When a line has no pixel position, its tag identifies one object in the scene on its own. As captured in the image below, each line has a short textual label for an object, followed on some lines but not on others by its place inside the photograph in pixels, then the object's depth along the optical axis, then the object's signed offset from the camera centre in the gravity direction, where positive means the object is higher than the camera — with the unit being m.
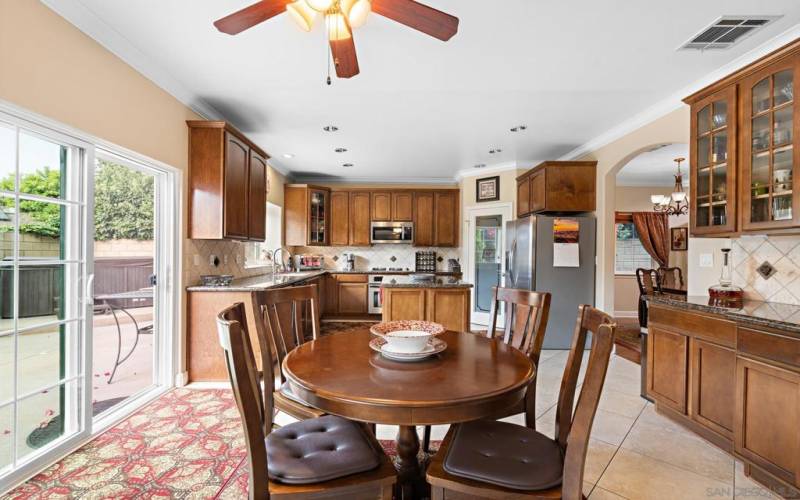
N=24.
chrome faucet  5.90 -0.30
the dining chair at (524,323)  1.78 -0.39
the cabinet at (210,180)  3.21 +0.59
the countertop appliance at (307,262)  6.55 -0.25
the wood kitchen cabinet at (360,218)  6.56 +0.54
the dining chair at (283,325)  1.73 -0.40
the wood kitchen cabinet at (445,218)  6.51 +0.55
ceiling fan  1.52 +1.00
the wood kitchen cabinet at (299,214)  6.16 +0.57
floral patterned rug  1.82 -1.20
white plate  1.48 -0.43
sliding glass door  1.84 -0.26
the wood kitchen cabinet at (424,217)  6.52 +0.57
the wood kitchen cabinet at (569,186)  4.44 +0.78
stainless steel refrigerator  4.41 -0.32
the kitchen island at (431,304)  4.09 -0.62
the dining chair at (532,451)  1.07 -0.72
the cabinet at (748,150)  2.10 +0.65
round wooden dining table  1.11 -0.46
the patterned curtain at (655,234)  6.88 +0.32
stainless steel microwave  6.54 +0.30
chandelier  5.31 +0.75
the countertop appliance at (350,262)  6.72 -0.25
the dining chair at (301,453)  1.07 -0.72
